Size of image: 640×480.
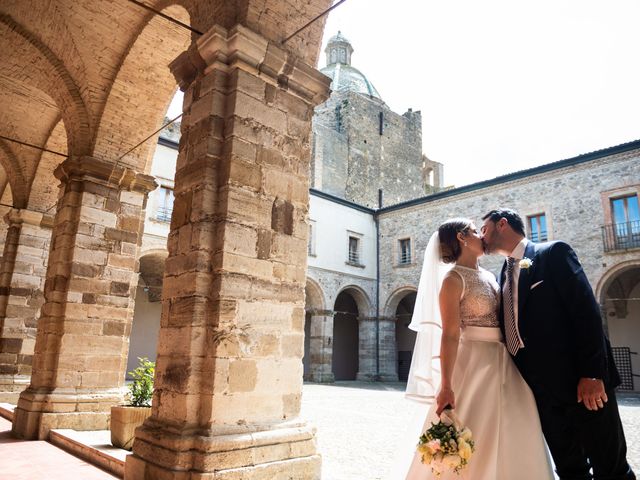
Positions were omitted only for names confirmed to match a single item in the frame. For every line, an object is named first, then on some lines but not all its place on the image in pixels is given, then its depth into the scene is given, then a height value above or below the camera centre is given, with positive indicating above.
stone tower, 25.94 +10.98
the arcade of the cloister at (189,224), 3.14 +0.97
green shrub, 5.10 -0.51
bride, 2.39 -0.14
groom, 2.19 -0.04
